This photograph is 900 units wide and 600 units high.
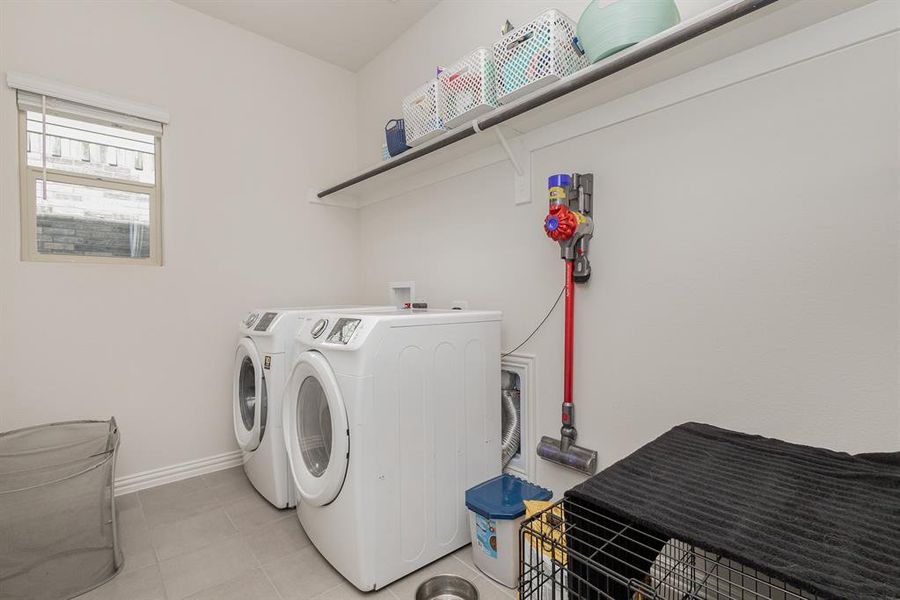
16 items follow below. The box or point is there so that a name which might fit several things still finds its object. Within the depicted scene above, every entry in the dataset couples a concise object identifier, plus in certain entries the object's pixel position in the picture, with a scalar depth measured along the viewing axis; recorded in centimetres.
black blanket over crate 66
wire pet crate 85
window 224
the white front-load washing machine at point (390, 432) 153
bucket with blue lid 159
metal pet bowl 158
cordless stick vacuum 177
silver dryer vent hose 209
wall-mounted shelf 118
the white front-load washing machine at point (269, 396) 216
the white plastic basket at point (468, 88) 186
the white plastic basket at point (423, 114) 210
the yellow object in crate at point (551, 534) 79
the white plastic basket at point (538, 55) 159
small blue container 246
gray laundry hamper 157
